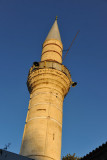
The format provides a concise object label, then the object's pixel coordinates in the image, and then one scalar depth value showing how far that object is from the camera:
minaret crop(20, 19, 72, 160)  11.95
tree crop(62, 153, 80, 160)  24.59
